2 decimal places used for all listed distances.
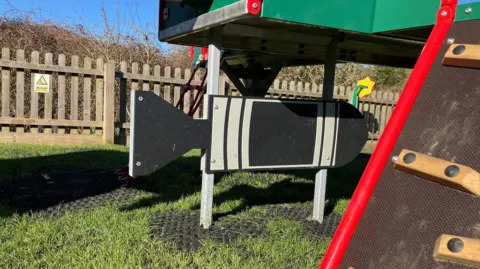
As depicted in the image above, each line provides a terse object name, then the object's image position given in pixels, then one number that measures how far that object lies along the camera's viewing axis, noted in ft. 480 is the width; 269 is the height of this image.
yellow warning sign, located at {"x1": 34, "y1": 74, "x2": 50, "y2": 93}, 22.20
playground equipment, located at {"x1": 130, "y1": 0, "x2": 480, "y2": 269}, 3.78
